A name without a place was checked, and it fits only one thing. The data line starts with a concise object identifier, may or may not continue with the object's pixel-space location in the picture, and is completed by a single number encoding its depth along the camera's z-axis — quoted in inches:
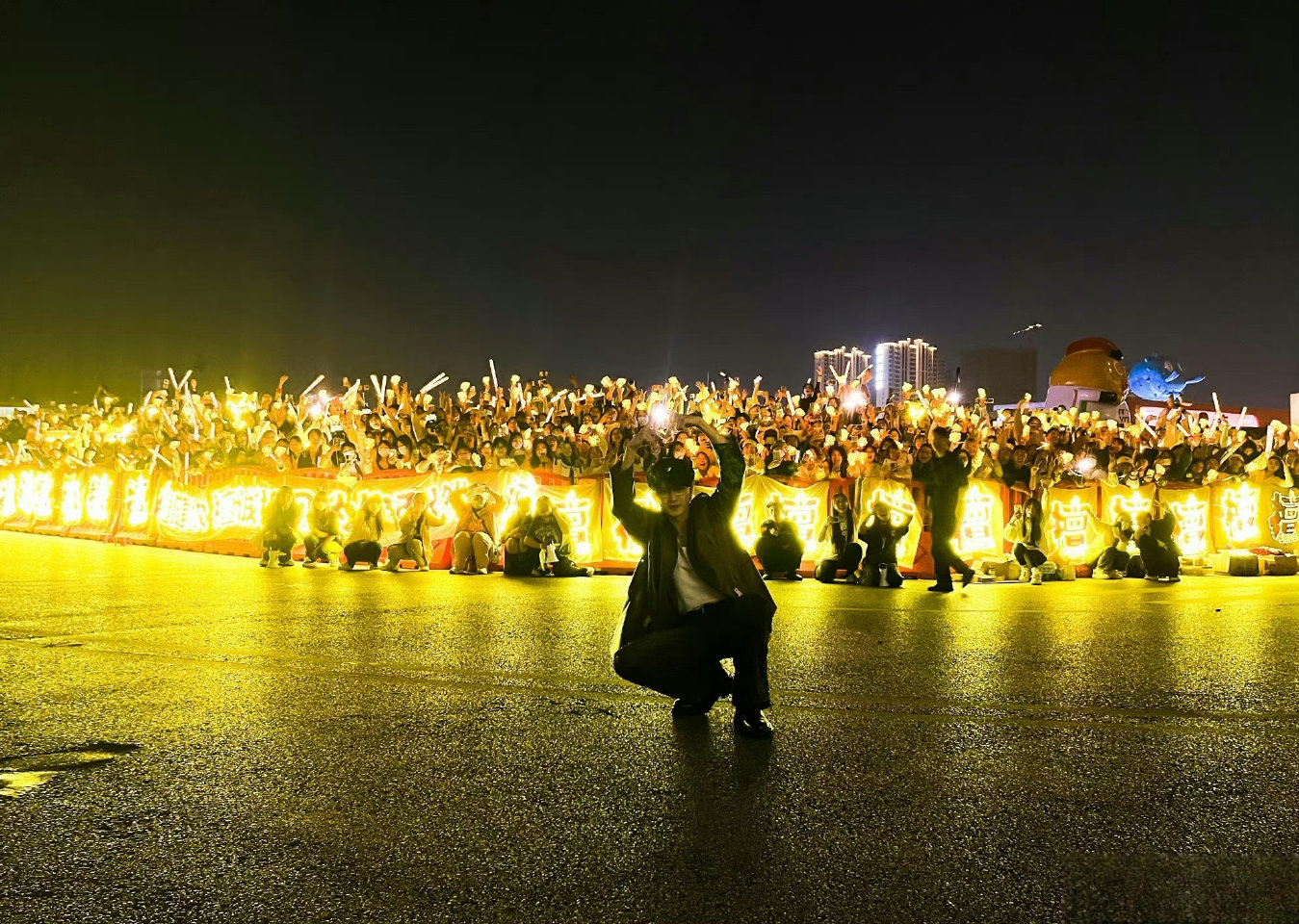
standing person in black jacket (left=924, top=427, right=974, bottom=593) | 475.8
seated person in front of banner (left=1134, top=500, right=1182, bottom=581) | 549.0
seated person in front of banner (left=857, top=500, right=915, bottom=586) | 504.4
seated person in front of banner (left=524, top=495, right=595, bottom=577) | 533.6
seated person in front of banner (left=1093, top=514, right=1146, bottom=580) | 559.2
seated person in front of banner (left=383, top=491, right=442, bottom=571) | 561.6
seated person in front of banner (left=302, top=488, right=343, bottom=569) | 584.1
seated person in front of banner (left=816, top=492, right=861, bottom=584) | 524.1
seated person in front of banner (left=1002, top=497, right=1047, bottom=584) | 535.2
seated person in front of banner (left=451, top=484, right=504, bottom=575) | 543.8
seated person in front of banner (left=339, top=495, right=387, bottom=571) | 565.3
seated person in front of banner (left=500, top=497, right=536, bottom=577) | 531.2
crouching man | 202.7
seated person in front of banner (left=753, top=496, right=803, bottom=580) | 526.3
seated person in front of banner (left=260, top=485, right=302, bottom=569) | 582.2
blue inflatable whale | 1820.9
